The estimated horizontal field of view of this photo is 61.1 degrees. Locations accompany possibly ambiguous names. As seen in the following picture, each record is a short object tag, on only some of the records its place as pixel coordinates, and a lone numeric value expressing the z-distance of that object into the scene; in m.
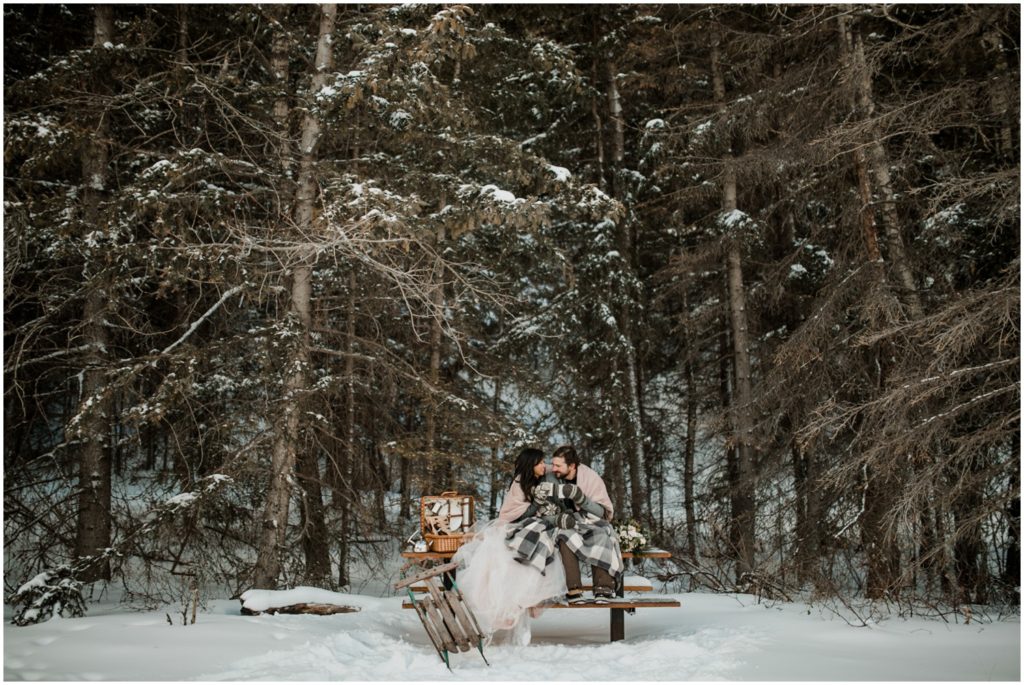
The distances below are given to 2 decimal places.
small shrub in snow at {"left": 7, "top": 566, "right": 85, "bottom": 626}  7.52
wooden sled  5.71
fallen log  7.23
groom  6.54
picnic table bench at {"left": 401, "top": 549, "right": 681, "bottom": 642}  6.41
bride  6.23
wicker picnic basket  7.09
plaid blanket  6.39
